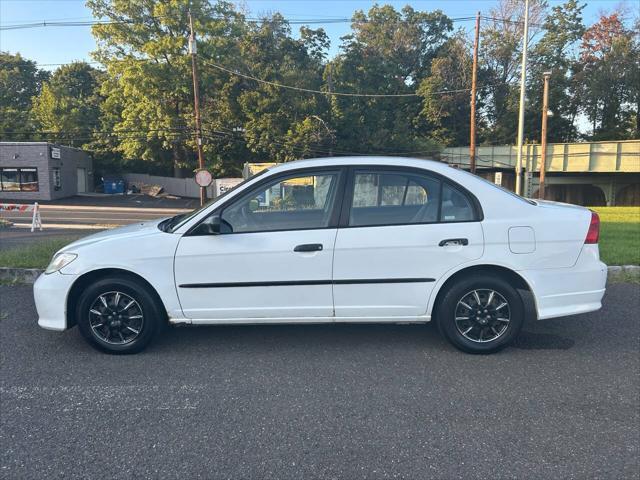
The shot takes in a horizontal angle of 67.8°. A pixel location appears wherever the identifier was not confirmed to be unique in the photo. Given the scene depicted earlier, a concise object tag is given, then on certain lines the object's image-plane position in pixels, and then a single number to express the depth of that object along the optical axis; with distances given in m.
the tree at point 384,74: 44.69
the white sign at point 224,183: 22.80
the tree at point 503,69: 51.16
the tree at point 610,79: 46.62
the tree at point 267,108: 39.78
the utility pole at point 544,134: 27.04
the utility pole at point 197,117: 24.90
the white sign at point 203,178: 21.73
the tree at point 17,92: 48.12
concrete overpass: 37.62
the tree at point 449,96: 52.94
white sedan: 4.12
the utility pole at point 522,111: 24.99
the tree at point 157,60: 39.50
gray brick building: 36.12
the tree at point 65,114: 47.06
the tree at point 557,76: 50.16
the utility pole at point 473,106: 25.70
